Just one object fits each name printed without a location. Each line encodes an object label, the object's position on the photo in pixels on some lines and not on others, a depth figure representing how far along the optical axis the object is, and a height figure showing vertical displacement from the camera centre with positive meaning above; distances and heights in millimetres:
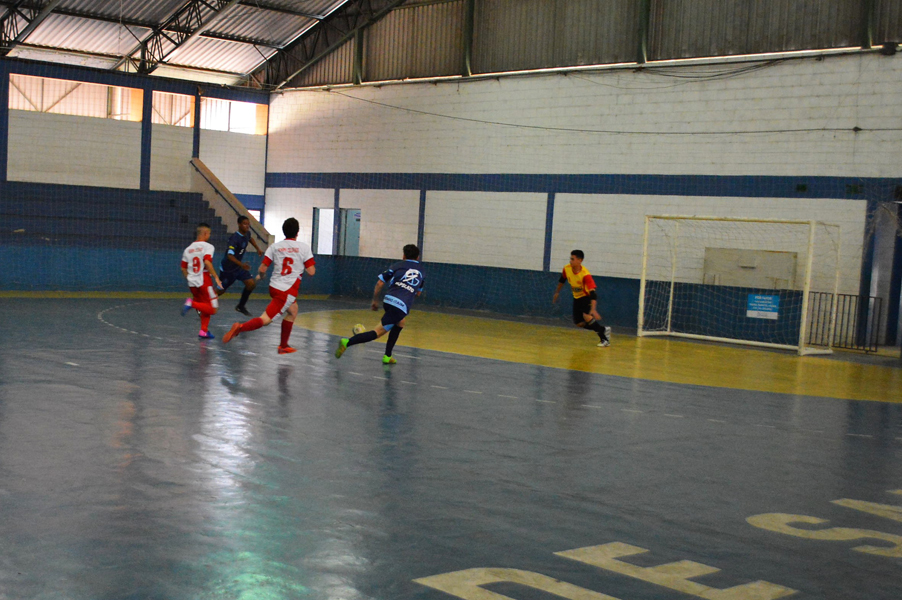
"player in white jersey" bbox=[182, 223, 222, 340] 15734 -757
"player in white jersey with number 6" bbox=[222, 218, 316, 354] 14469 -603
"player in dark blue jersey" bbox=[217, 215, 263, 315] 20219 -735
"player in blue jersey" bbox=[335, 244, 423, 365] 13789 -736
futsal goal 21219 -426
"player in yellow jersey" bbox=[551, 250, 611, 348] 19000 -865
